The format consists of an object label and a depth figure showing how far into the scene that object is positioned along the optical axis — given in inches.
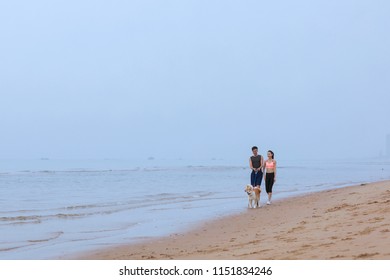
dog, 575.9
